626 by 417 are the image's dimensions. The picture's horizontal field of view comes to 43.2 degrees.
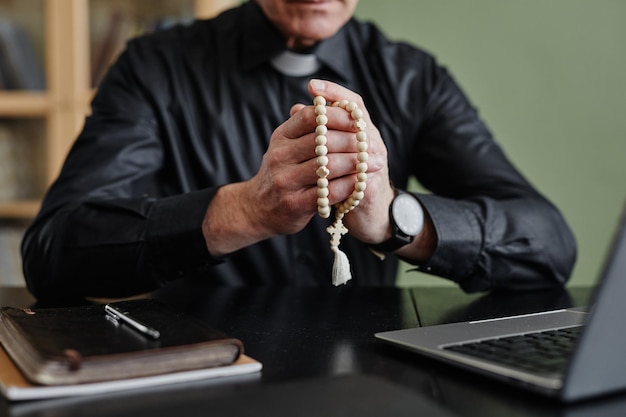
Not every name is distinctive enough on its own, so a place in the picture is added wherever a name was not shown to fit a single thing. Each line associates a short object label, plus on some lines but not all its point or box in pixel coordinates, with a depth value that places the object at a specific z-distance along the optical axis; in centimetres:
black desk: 59
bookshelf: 254
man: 108
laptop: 57
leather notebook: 62
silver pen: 69
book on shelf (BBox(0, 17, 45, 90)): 260
